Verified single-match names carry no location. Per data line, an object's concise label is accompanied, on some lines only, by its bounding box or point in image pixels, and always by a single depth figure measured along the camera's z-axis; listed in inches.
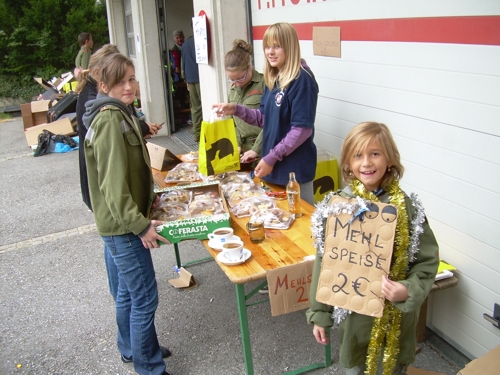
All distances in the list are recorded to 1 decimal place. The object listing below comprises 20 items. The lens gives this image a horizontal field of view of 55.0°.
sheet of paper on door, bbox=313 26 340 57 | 153.5
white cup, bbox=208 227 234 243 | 103.8
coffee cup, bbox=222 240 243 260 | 98.3
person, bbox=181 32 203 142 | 331.9
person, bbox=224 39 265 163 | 149.0
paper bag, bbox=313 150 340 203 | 168.2
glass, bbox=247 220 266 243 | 106.1
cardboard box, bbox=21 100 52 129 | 430.0
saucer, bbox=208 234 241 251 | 103.4
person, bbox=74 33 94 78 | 446.2
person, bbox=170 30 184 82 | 401.7
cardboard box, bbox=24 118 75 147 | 386.0
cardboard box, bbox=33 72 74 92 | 495.2
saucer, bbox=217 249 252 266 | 97.6
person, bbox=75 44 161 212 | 123.0
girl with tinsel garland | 73.4
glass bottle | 117.1
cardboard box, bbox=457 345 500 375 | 80.4
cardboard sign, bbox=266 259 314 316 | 95.1
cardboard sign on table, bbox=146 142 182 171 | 157.0
